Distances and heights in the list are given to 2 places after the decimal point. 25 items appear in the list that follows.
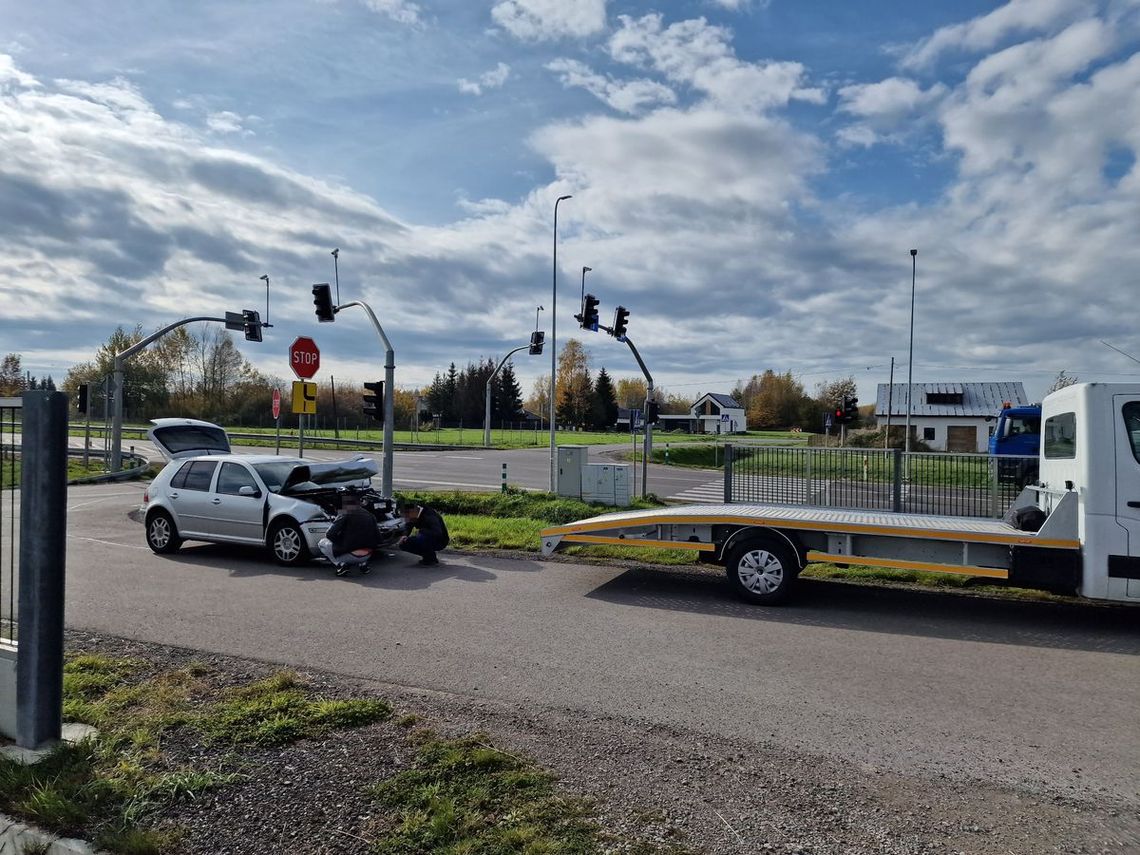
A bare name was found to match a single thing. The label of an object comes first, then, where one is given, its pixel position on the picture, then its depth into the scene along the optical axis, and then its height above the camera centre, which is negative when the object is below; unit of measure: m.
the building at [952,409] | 64.38 +2.51
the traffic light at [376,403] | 15.51 +0.63
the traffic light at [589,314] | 21.75 +3.42
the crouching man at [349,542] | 9.95 -1.39
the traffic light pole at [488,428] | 53.42 +0.46
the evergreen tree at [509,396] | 111.31 +5.71
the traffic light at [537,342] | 43.06 +5.16
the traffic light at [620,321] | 22.39 +3.31
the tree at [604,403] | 108.19 +4.61
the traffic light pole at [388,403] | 14.98 +0.62
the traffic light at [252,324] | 29.22 +4.09
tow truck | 7.04 -0.96
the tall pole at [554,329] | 26.84 +3.71
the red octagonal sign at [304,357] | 16.02 +1.59
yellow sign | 16.27 +0.77
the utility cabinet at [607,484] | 17.48 -1.09
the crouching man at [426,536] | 10.69 -1.41
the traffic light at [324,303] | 17.69 +2.99
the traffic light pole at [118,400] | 24.59 +1.02
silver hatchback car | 10.82 -1.00
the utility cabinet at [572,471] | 17.92 -0.81
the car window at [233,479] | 11.41 -0.67
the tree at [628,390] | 139.68 +8.35
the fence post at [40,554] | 4.03 -0.64
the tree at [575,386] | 105.31 +6.70
